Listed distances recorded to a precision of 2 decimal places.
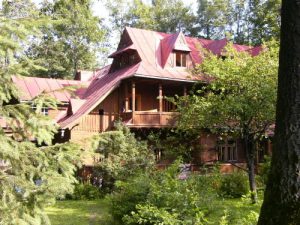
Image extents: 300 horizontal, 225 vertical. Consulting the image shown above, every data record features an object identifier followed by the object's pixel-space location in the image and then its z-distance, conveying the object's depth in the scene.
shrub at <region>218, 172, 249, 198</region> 18.69
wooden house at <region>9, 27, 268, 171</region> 23.09
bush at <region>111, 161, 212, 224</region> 7.05
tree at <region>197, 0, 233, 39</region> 46.41
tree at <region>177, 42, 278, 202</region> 14.13
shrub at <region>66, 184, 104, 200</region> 18.98
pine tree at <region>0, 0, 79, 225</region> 4.98
